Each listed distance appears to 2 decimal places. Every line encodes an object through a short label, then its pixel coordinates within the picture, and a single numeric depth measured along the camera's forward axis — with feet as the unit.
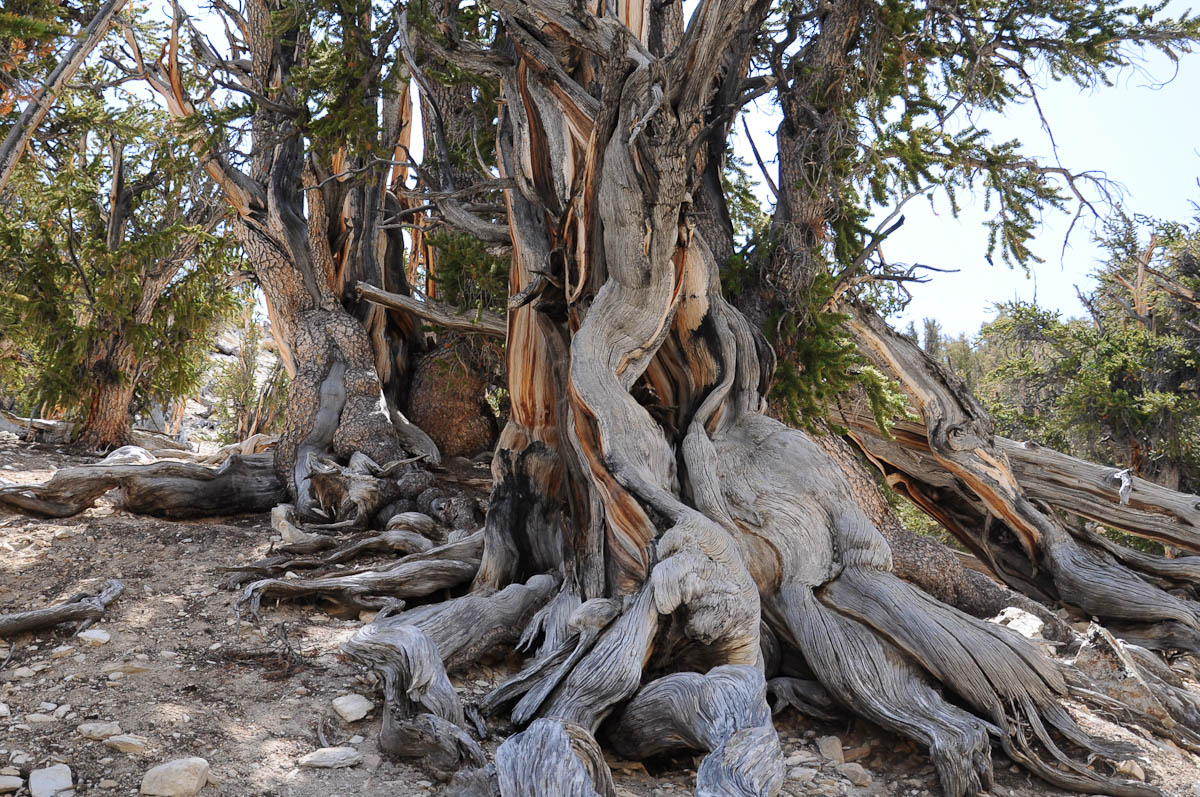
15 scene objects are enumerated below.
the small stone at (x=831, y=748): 10.91
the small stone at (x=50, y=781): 7.91
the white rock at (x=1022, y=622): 15.19
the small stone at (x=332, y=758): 9.05
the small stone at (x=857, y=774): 10.27
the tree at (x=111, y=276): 27.35
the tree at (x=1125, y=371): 31.58
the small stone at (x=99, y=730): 9.09
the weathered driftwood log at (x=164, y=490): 17.93
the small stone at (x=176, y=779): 8.00
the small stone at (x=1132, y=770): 10.63
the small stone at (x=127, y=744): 8.82
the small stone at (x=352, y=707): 10.32
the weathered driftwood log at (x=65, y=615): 11.75
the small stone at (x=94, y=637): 11.91
